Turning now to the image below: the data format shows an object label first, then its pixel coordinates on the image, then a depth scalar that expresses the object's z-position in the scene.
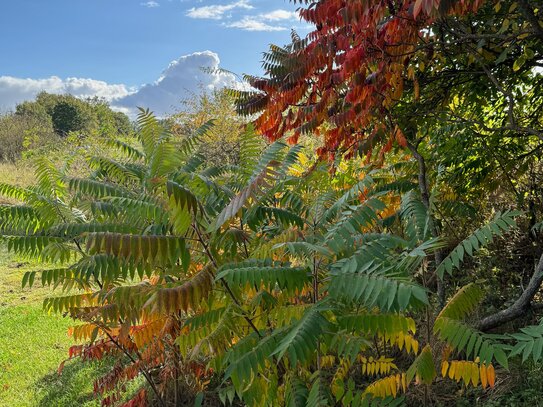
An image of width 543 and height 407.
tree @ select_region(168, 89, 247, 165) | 17.09
